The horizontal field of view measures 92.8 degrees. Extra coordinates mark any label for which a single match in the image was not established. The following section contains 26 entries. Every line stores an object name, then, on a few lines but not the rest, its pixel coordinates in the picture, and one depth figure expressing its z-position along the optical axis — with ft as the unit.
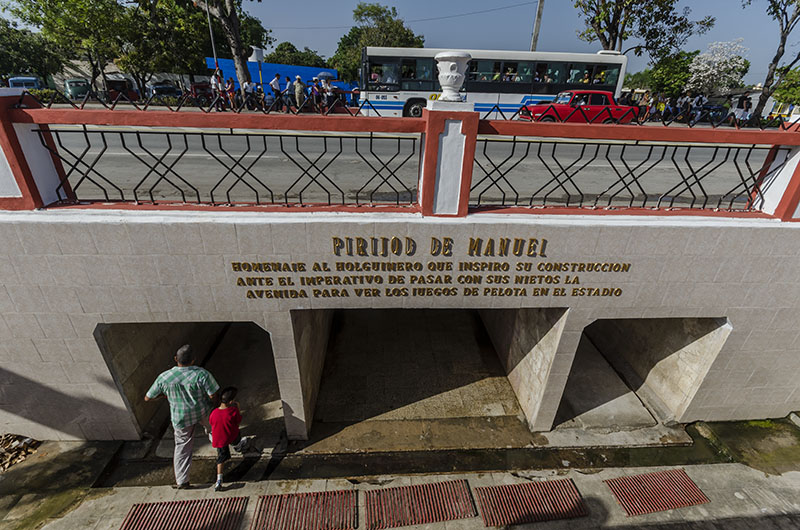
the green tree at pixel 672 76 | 94.68
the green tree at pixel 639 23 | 61.87
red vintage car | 43.25
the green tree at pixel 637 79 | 277.64
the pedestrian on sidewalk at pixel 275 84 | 46.80
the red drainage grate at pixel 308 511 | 14.83
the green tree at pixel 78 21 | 71.20
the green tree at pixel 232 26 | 49.83
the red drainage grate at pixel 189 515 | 14.60
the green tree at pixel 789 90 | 108.27
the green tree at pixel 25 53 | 105.70
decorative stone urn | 12.88
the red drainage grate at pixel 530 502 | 15.21
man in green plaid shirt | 14.71
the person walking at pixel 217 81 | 48.00
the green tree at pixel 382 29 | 146.51
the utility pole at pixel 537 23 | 64.28
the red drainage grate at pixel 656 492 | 15.87
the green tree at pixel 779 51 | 58.85
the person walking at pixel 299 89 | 40.30
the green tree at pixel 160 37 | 77.25
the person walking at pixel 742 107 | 59.91
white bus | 55.52
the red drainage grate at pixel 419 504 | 15.12
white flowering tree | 106.73
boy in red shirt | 15.37
